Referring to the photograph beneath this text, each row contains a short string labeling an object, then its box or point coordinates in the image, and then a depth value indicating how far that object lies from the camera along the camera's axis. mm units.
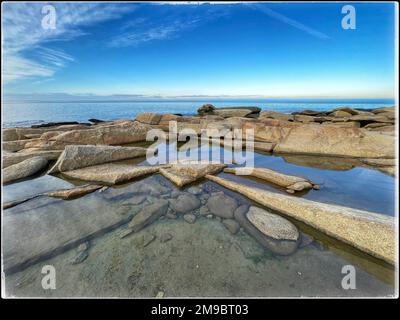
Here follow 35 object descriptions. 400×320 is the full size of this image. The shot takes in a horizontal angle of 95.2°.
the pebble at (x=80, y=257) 2572
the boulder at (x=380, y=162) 6048
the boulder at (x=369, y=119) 12706
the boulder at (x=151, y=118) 14539
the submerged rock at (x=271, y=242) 2777
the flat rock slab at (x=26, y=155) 5621
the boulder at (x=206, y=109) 25409
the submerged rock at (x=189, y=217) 3500
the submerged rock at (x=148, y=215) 3281
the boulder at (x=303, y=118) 15148
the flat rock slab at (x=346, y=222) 2758
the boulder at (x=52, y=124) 11918
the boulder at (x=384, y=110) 17802
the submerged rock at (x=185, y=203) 3815
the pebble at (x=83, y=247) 2752
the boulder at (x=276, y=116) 15434
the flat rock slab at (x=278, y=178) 4562
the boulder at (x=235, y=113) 20277
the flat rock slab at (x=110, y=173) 4871
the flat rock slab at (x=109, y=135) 7656
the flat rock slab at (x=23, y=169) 4945
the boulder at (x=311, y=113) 20447
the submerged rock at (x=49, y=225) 2676
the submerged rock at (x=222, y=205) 3688
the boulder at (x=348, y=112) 17130
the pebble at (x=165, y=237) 2982
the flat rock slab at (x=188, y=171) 4904
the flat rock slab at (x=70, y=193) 4109
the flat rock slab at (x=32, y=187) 4160
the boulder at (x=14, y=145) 7168
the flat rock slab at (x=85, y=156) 5355
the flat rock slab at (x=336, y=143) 6988
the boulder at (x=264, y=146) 8156
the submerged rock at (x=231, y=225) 3232
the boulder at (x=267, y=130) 9133
